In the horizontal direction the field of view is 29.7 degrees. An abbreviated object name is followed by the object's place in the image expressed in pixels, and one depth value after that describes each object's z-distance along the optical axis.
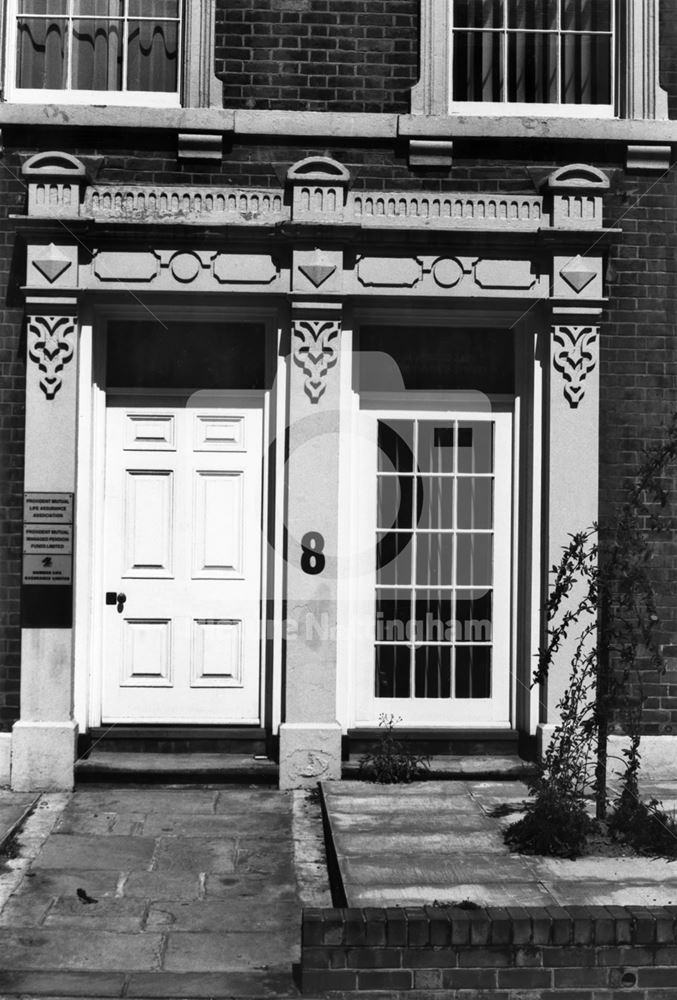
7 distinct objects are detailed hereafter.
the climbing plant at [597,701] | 6.62
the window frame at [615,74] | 8.66
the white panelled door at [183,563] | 8.72
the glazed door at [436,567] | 8.79
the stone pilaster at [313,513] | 8.40
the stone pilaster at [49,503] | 8.30
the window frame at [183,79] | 8.59
